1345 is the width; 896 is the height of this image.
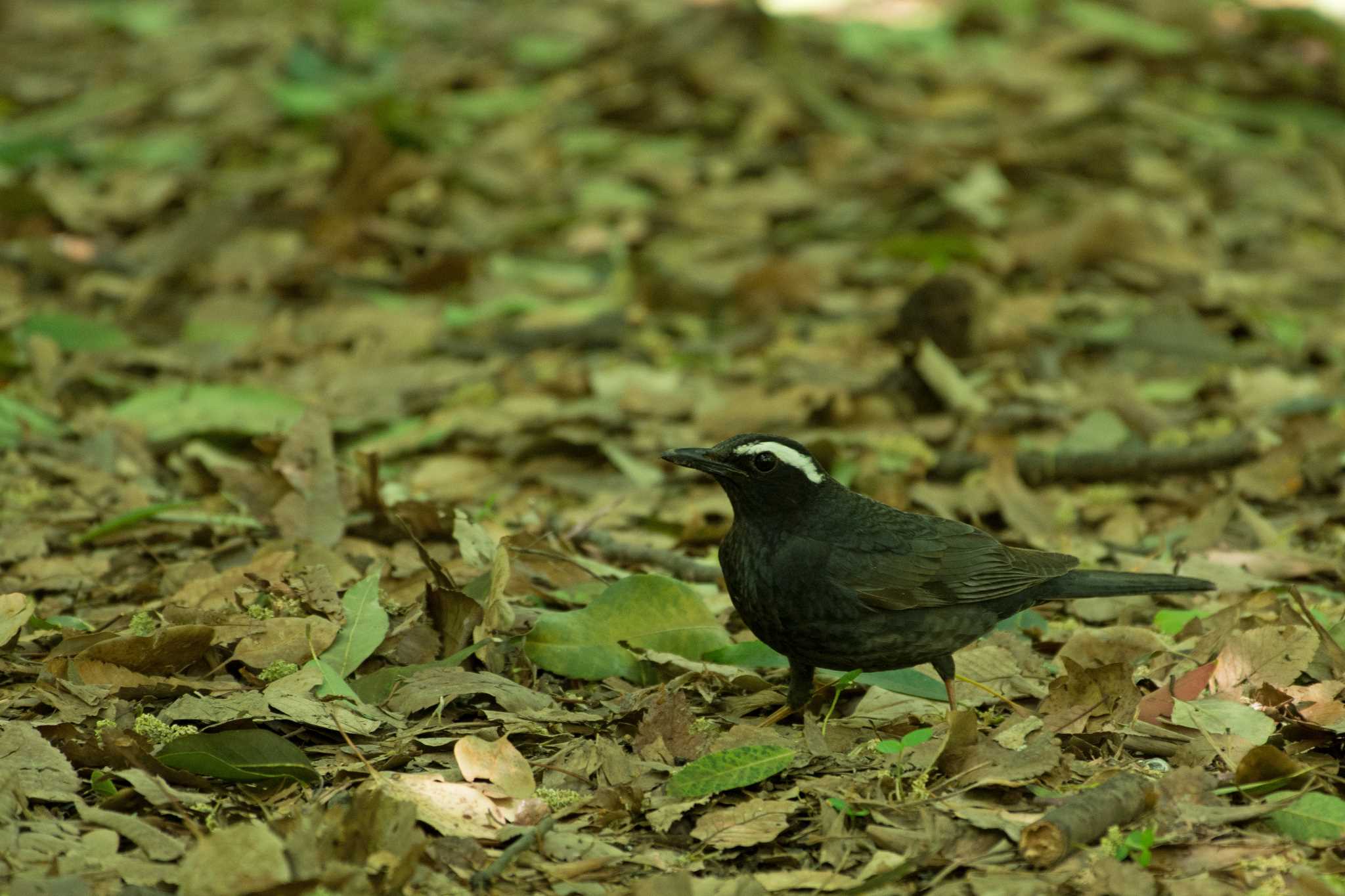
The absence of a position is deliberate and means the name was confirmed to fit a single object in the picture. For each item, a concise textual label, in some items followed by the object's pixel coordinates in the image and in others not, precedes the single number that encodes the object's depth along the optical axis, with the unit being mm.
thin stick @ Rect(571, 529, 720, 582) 11742
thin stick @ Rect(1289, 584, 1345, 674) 9219
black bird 9469
